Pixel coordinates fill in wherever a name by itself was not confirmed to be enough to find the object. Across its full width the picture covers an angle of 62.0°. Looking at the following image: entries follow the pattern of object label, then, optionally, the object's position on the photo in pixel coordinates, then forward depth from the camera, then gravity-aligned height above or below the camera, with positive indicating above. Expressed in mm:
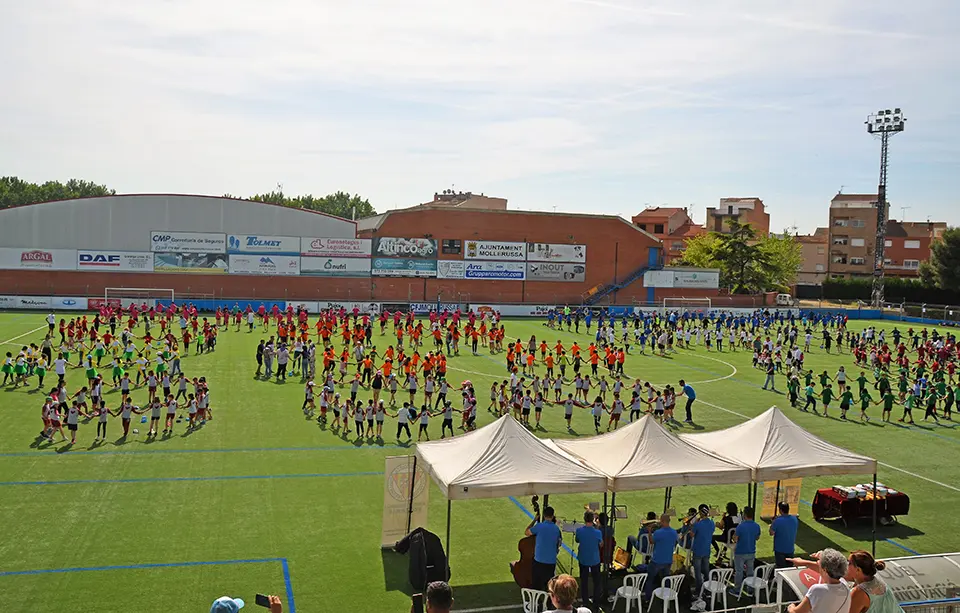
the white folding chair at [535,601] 9516 -4092
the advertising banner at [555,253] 61828 +1149
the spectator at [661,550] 10477 -3669
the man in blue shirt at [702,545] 10820 -3724
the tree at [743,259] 72125 +1302
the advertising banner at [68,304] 48094 -3129
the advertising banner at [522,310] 56178 -3073
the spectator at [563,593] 5141 -2095
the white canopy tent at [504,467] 10609 -2803
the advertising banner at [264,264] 54594 -433
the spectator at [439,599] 4930 -2070
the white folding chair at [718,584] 10422 -4110
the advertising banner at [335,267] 55812 -438
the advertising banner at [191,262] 53344 -444
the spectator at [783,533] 11250 -3646
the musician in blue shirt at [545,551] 10219 -3645
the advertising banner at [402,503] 12148 -3692
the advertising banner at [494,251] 60062 +1109
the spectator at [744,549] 10922 -3788
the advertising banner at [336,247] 55781 +926
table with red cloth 14133 -4086
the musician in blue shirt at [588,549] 10266 -3619
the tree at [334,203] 120750 +8995
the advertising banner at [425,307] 54188 -3009
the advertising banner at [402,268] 57156 -362
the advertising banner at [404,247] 57219 +1093
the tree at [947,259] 69188 +1775
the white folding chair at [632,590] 10250 -4159
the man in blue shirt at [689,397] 22984 -3605
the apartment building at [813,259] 97625 +1989
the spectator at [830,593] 5730 -2274
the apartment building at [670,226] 94938 +5500
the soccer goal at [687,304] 61719 -2546
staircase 62869 -1595
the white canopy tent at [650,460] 11289 -2820
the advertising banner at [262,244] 54500 +974
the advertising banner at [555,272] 61844 -338
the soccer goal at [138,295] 51062 -2655
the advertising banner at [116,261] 52219 -471
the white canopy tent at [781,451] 11984 -2759
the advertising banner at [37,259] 50812 -488
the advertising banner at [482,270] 59375 -385
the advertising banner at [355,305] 52400 -2980
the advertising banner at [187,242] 53250 +914
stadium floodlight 65250 +7175
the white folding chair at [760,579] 10766 -4191
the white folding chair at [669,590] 10031 -4073
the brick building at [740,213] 95188 +7304
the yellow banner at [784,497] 14500 -4056
